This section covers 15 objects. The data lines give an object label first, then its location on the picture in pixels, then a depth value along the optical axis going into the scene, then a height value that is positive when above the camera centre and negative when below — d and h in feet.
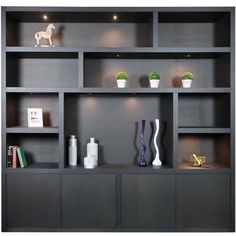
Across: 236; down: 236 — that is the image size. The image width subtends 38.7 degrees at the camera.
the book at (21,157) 11.39 -1.49
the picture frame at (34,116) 11.91 -0.10
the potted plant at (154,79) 11.49 +1.18
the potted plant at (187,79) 11.46 +1.18
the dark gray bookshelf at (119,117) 11.17 -0.14
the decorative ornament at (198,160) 11.73 -1.62
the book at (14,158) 11.33 -1.52
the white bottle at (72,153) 11.79 -1.39
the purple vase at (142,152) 11.67 -1.38
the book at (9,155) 11.44 -1.44
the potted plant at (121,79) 11.52 +1.18
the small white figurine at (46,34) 11.82 +2.79
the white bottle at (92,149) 11.81 -1.27
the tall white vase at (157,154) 11.76 -1.44
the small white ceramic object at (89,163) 11.37 -1.68
